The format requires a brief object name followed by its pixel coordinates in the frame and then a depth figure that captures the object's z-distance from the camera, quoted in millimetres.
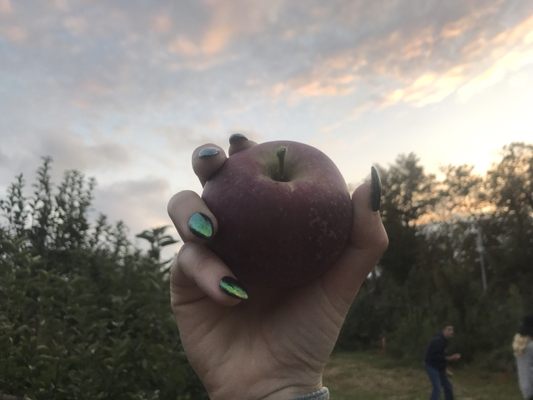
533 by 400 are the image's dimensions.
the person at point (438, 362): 9281
